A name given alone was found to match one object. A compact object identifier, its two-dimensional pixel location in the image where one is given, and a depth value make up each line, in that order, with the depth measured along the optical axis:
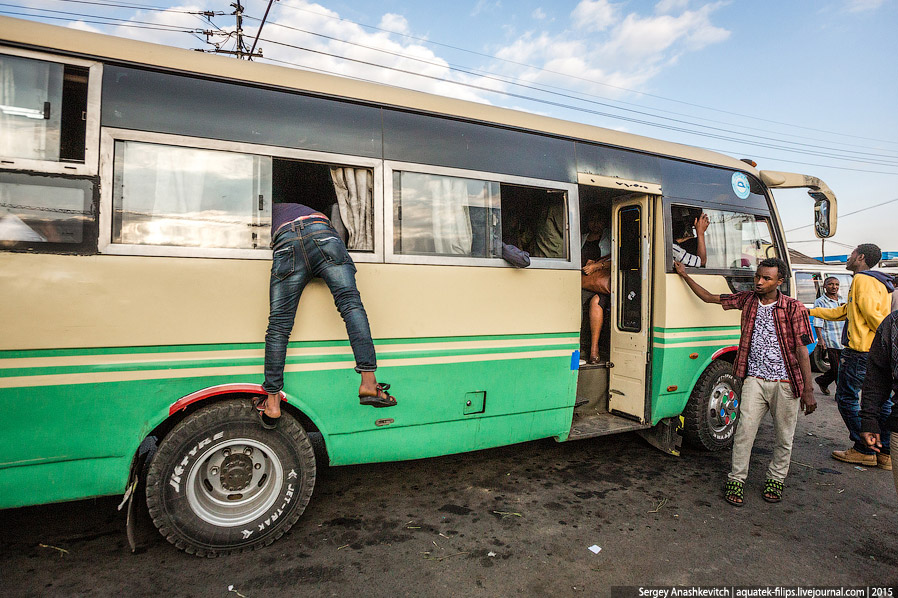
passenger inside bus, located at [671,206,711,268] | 4.80
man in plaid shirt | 4.01
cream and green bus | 2.59
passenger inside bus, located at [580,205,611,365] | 5.27
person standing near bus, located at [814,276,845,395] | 7.35
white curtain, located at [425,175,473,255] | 3.58
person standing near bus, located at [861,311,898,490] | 3.01
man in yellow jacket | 4.82
